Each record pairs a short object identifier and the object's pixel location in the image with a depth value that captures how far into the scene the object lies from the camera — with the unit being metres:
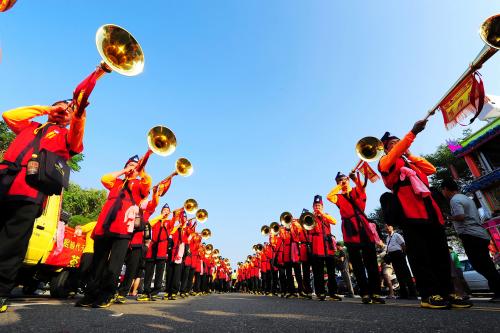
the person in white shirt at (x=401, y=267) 7.09
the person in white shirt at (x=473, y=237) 4.21
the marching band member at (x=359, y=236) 5.42
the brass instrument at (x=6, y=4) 2.56
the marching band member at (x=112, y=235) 3.85
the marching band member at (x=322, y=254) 6.92
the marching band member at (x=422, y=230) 3.43
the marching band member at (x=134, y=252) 5.79
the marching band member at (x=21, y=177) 2.74
